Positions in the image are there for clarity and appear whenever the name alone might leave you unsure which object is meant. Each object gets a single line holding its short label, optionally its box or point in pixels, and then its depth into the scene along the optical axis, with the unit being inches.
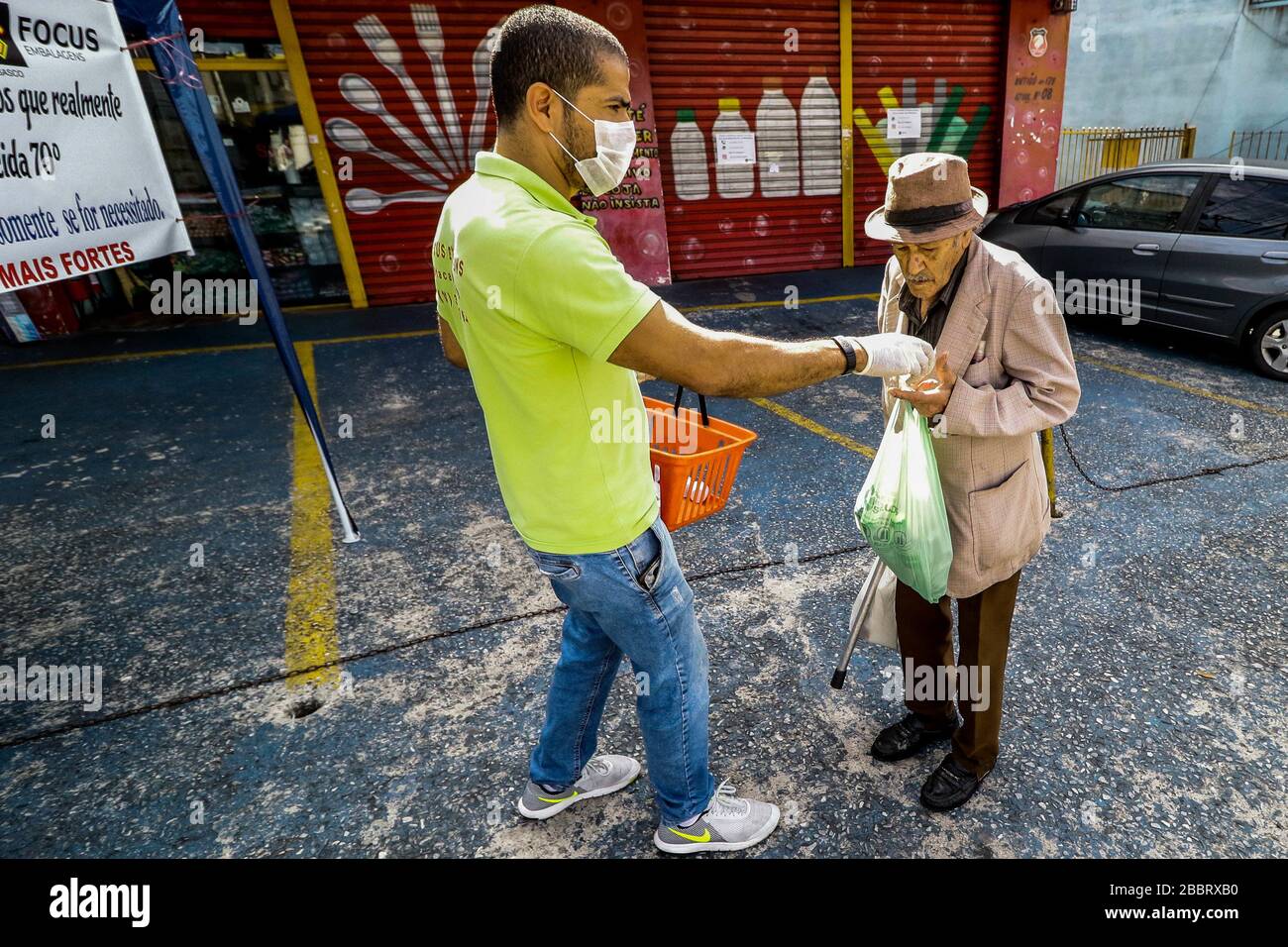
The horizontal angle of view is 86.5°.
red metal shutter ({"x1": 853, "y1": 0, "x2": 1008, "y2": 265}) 391.5
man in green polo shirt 52.2
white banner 100.9
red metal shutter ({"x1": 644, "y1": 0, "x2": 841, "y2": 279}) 361.1
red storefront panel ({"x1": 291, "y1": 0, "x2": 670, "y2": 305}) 319.0
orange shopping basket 84.3
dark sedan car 216.2
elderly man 70.6
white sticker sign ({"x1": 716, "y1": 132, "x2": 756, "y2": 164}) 380.5
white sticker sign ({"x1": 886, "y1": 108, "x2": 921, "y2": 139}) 408.2
